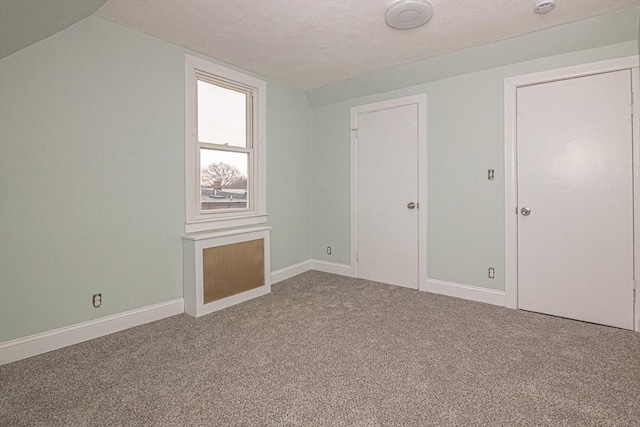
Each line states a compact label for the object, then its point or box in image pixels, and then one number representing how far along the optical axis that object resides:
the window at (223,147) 3.04
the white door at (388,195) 3.67
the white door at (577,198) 2.58
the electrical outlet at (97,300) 2.45
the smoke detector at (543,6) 2.20
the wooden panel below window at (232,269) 2.98
